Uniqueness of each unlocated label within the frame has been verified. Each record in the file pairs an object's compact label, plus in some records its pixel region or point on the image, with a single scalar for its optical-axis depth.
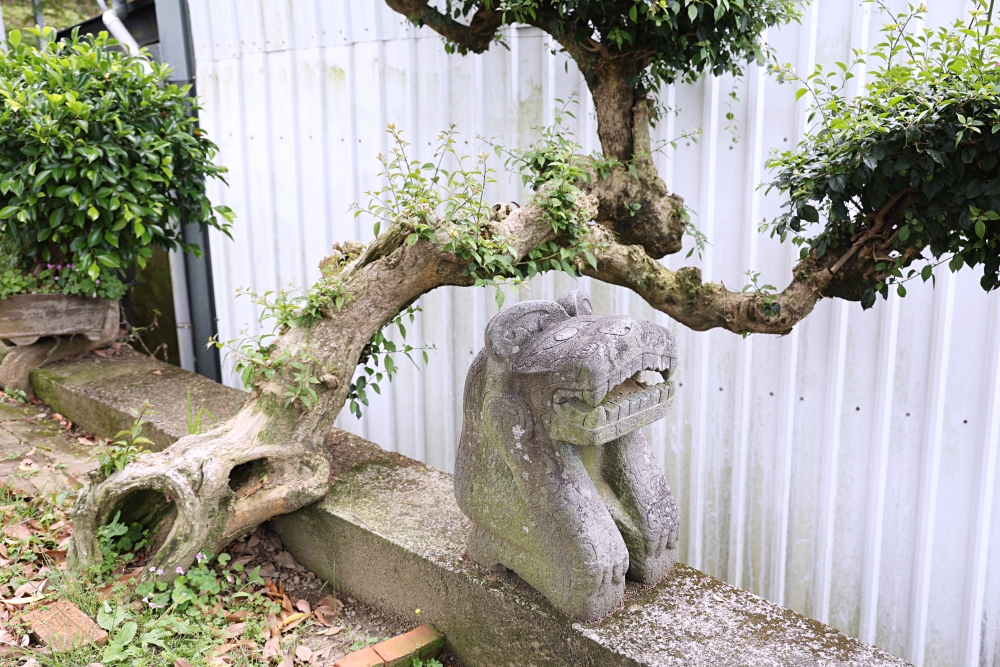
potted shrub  3.91
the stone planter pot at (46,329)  4.54
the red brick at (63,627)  2.36
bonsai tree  2.33
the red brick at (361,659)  2.33
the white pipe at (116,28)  5.09
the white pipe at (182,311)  5.30
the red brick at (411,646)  2.39
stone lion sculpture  1.98
